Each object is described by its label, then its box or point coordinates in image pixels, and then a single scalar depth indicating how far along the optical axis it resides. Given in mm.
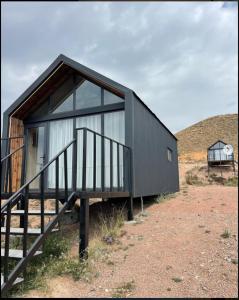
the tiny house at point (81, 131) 7828
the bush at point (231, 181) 19586
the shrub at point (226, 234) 6471
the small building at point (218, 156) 24344
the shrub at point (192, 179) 19106
